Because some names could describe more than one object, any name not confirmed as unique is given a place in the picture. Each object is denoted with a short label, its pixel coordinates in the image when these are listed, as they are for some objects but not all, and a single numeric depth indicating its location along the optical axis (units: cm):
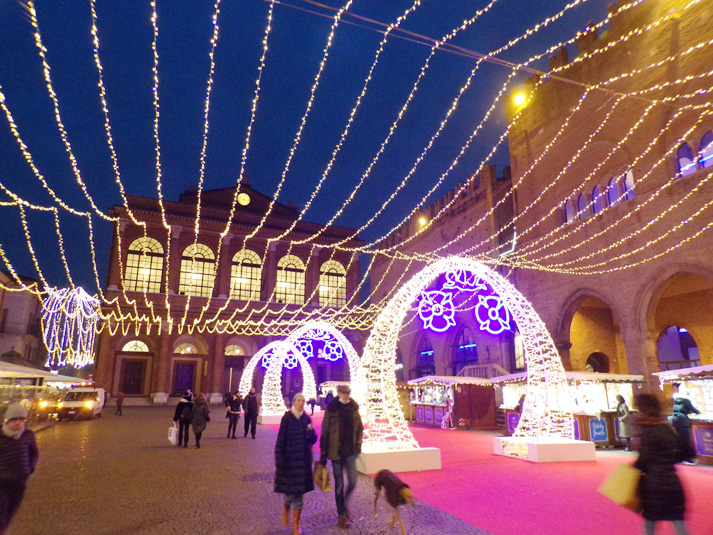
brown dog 487
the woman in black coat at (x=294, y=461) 495
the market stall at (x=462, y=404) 1759
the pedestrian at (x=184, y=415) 1177
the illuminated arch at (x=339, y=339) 1838
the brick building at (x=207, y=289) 3098
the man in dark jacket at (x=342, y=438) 561
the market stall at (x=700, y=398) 982
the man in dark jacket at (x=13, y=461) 408
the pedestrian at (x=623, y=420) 1121
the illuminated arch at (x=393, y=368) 869
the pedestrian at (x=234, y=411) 1391
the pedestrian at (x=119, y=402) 2309
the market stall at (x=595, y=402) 1248
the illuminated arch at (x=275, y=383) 1906
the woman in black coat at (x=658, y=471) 357
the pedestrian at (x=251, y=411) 1364
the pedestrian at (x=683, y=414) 963
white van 2020
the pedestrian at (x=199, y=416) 1140
